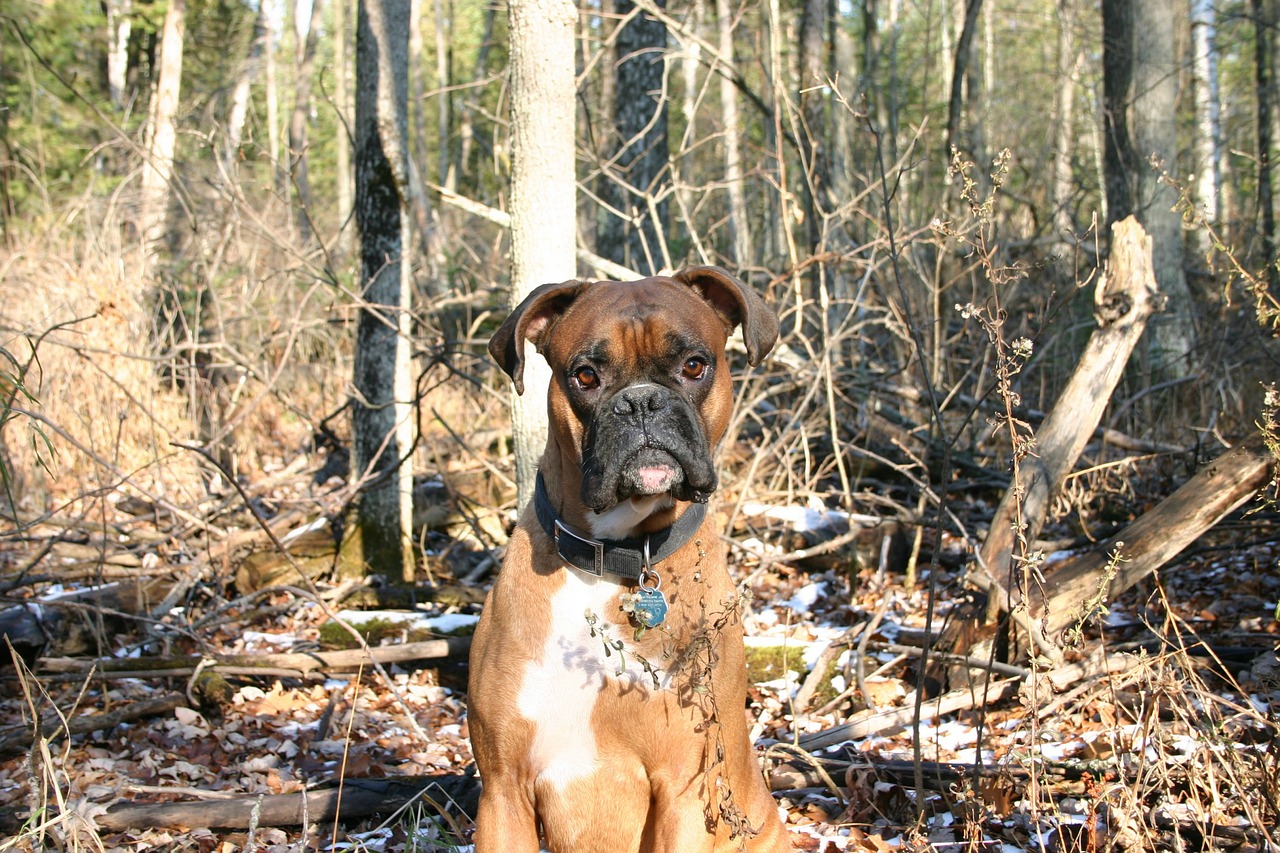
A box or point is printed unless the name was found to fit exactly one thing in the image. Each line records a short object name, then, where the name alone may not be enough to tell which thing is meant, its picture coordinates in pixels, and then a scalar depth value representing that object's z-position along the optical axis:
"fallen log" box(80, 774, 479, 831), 3.83
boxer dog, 3.08
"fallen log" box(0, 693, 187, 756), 4.43
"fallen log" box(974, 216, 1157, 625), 4.63
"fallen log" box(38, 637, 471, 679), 5.11
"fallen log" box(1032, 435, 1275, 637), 4.36
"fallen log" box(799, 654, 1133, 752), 4.34
